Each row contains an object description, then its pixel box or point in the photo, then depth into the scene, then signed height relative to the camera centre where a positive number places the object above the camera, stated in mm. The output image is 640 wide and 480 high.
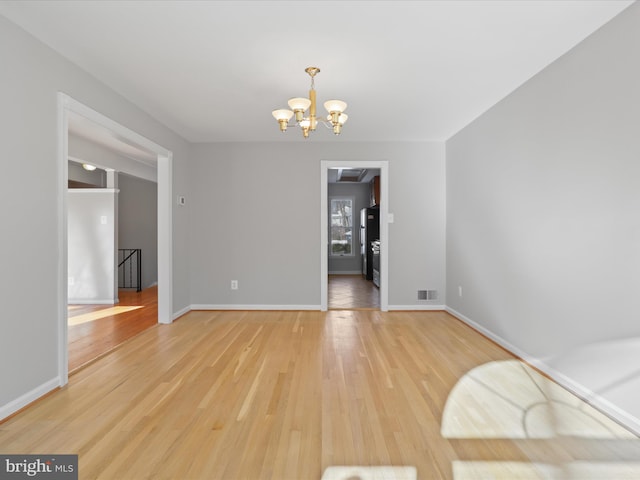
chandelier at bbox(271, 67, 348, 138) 2881 +1080
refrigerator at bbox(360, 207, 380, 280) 8484 +133
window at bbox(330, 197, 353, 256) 10180 +359
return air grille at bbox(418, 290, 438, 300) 5316 -847
